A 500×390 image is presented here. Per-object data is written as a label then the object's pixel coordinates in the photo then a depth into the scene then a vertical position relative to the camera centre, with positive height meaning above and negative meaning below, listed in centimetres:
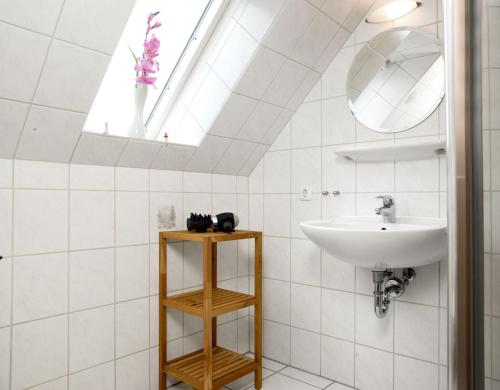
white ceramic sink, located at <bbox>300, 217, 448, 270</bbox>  145 -18
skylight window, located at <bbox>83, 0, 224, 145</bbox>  196 +73
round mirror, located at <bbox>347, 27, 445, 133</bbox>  185 +59
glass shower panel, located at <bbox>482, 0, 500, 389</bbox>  52 +2
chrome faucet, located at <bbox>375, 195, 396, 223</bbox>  188 -5
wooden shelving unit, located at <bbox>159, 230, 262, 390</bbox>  178 -57
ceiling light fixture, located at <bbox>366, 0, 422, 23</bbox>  189 +93
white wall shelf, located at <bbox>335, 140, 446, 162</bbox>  170 +22
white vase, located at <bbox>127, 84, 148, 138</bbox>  191 +41
